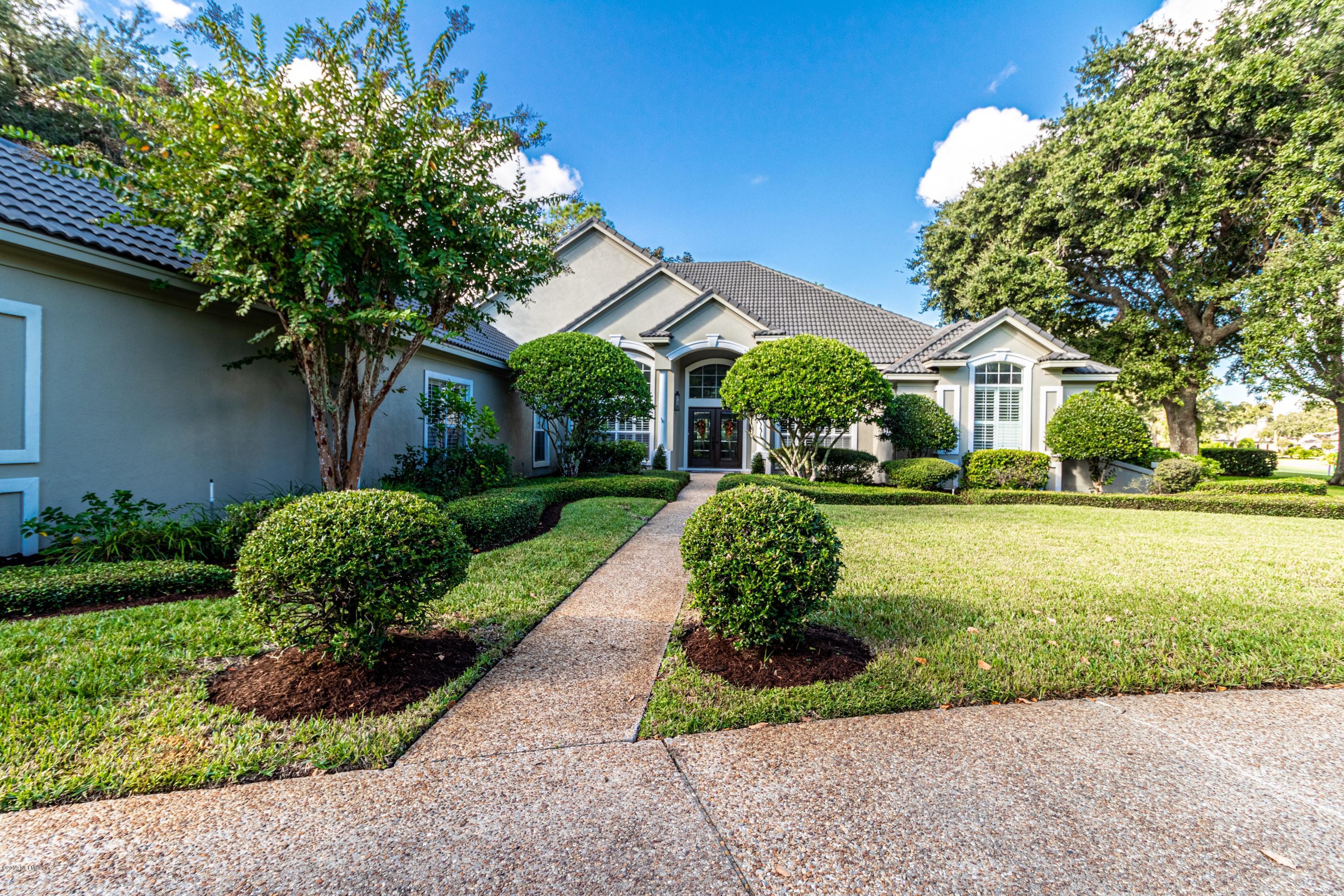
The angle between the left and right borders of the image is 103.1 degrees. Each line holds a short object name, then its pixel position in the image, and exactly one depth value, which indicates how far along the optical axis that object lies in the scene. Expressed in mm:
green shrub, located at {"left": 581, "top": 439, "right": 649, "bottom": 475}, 13625
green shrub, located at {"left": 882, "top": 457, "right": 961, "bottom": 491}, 12703
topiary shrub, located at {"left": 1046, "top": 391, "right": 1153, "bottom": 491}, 13062
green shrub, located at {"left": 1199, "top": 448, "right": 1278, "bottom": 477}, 18781
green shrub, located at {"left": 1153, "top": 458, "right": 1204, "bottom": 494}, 12750
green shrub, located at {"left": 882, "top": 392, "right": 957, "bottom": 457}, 13812
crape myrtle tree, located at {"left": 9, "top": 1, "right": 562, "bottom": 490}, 5504
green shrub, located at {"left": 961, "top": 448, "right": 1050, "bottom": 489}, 13391
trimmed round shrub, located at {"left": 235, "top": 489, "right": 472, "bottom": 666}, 2906
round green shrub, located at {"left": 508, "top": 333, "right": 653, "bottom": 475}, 11773
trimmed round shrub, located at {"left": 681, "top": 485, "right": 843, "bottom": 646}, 3309
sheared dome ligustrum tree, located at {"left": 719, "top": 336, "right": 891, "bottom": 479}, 11867
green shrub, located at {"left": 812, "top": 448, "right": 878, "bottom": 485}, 13594
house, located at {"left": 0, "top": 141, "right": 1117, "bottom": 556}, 5262
